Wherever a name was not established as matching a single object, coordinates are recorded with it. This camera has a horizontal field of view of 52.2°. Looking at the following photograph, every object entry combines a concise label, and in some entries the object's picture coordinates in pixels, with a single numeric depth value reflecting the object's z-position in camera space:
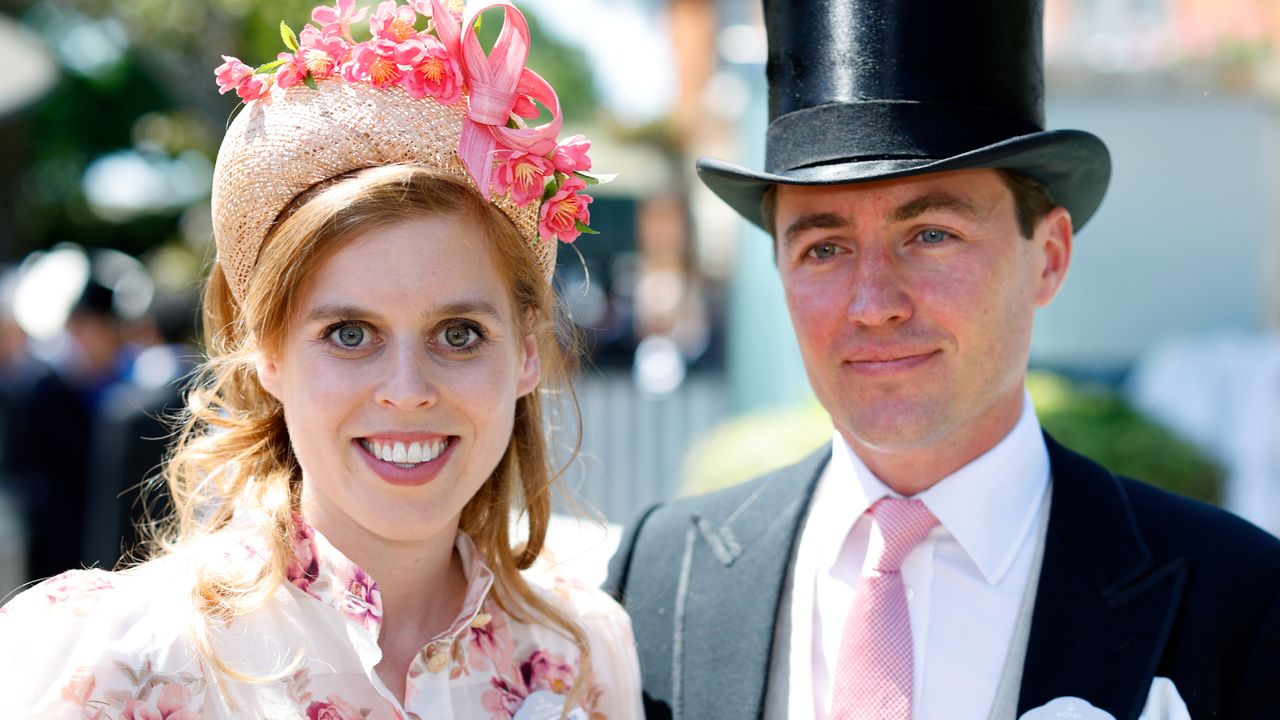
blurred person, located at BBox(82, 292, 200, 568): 6.15
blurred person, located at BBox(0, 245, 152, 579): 6.68
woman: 1.91
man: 2.17
